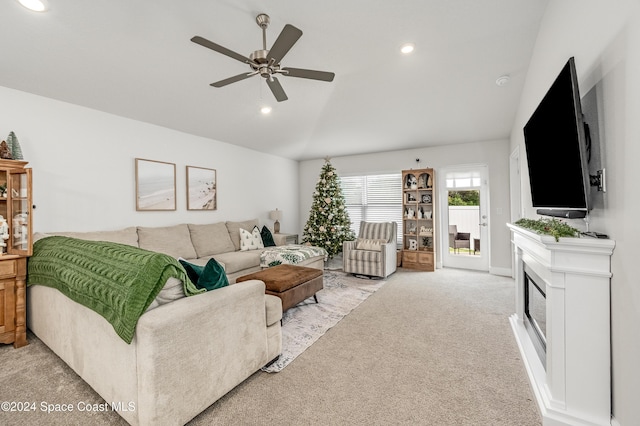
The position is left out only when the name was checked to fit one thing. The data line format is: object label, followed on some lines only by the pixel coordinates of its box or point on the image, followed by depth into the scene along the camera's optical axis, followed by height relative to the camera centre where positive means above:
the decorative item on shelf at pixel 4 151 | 2.75 +0.64
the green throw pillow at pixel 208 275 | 2.03 -0.44
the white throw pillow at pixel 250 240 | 5.24 -0.49
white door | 5.48 -0.08
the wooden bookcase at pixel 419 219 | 5.75 -0.12
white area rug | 2.65 -1.22
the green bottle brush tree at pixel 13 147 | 2.86 +0.71
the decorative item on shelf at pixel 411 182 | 5.98 +0.68
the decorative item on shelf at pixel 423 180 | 5.87 +0.70
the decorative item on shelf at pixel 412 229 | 6.11 -0.34
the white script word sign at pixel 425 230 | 5.88 -0.35
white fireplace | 1.50 -0.66
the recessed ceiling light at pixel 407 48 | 2.98 +1.79
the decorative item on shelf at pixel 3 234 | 2.70 -0.17
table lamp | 6.32 -0.05
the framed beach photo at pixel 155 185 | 4.18 +0.47
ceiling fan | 1.99 +1.22
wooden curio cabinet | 2.61 -0.30
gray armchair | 5.11 -0.70
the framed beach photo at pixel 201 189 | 4.90 +0.48
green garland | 1.63 -0.10
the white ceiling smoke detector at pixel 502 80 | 3.59 +1.72
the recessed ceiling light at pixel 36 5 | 2.13 +1.64
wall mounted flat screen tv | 1.55 +0.42
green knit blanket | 1.55 -0.39
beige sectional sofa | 1.53 -0.86
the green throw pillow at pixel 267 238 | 5.60 -0.47
